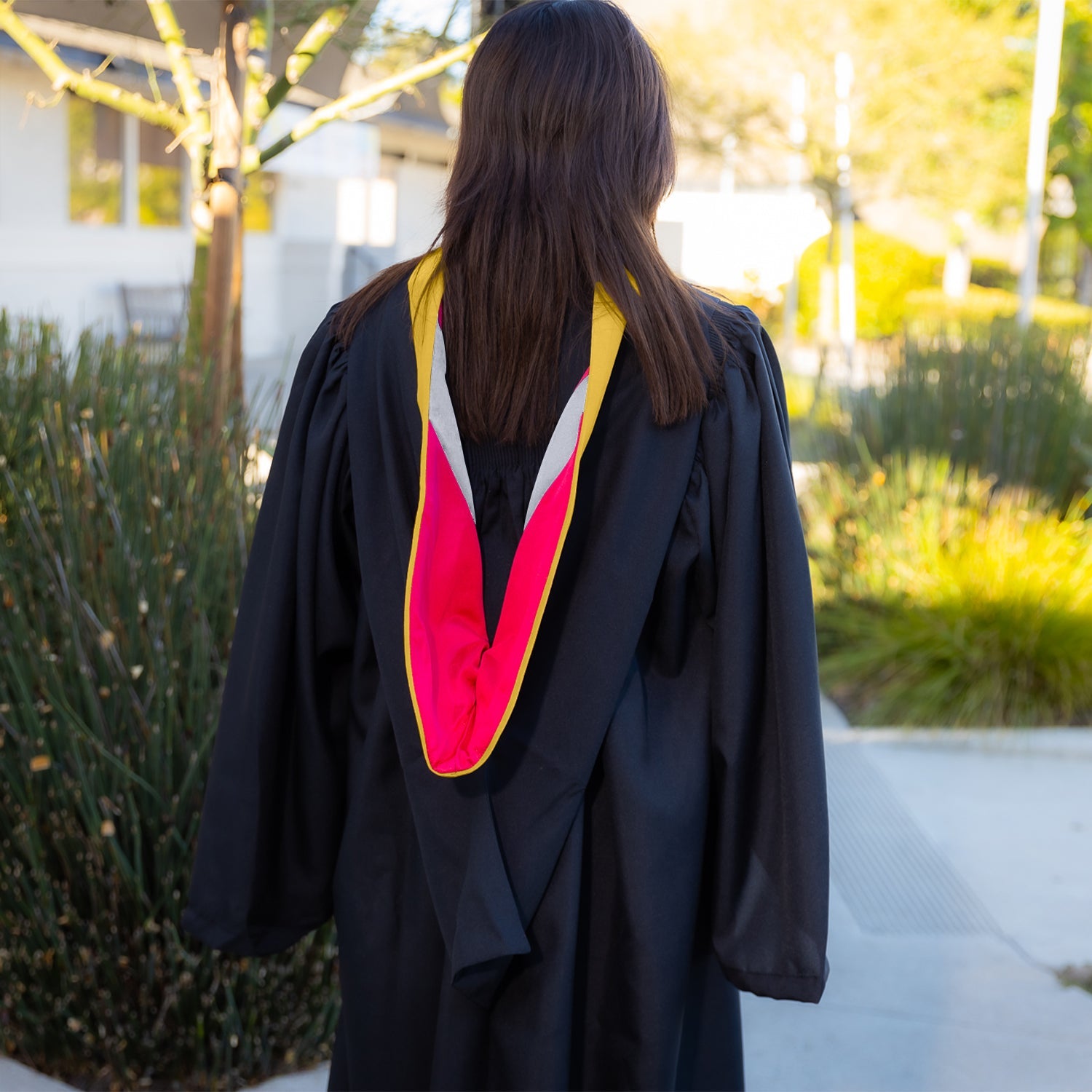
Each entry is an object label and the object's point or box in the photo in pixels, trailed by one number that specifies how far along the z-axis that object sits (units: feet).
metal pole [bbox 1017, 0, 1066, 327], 25.86
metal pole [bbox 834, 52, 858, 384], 53.88
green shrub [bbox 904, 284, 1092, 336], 57.21
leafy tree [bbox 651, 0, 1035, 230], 55.72
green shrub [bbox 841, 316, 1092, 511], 16.87
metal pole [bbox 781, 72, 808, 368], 56.90
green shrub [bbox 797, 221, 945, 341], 78.74
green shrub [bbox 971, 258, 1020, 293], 93.61
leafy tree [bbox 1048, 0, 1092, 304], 53.72
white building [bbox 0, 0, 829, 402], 31.07
